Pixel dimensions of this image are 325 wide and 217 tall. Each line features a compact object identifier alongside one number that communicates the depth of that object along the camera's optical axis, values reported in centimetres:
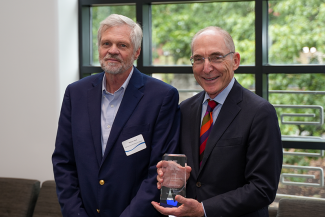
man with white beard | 188
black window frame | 295
